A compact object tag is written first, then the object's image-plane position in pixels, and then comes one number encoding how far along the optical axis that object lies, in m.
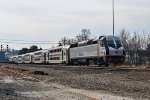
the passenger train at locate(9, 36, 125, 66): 33.10
